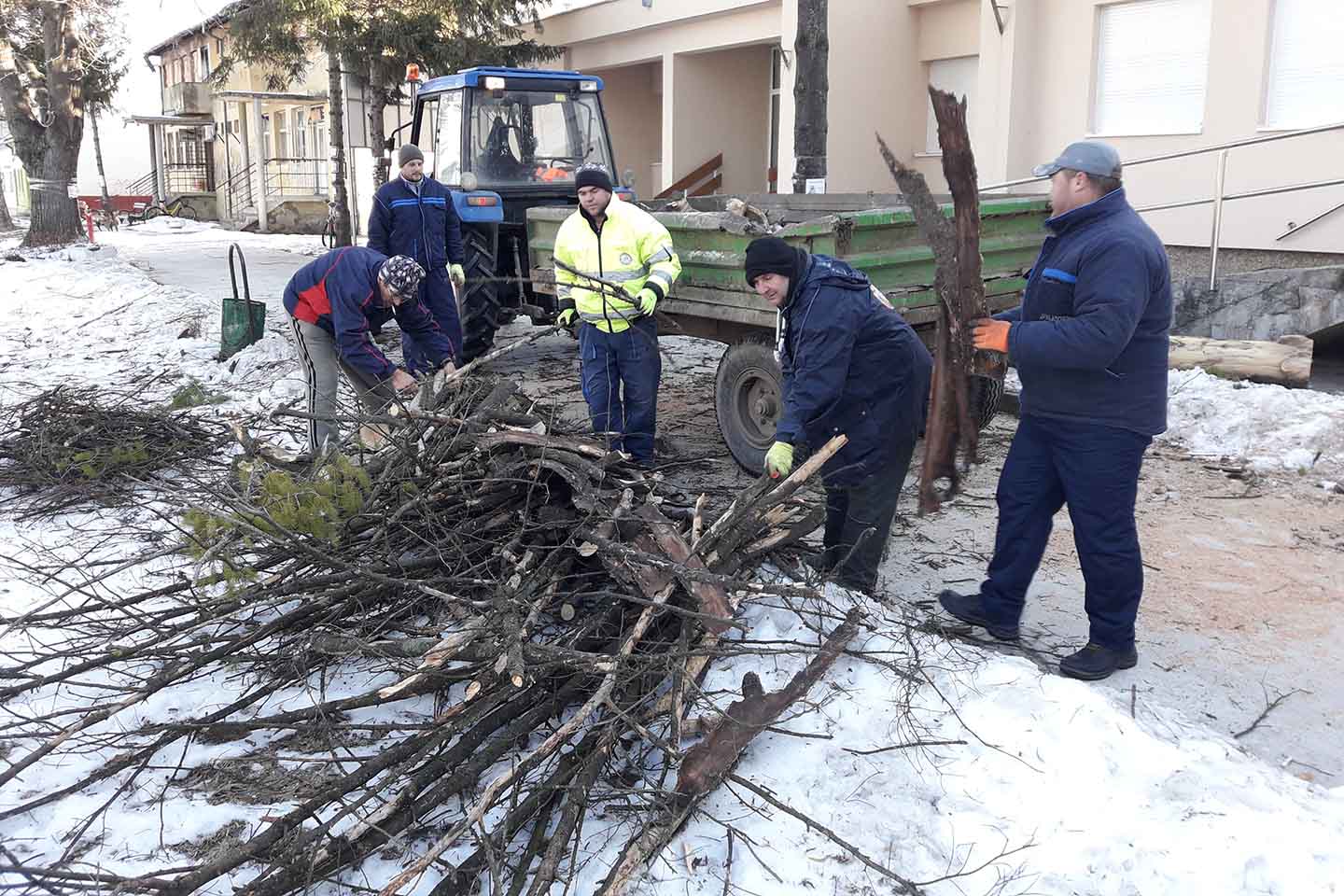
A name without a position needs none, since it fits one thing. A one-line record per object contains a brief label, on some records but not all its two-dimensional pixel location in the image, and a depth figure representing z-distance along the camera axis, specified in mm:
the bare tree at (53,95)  17625
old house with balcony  28562
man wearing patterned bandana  5070
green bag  8594
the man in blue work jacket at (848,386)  3846
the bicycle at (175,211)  35006
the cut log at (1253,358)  6879
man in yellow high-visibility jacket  5441
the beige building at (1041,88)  9172
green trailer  5320
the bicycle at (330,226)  16906
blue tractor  8352
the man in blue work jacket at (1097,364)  3334
